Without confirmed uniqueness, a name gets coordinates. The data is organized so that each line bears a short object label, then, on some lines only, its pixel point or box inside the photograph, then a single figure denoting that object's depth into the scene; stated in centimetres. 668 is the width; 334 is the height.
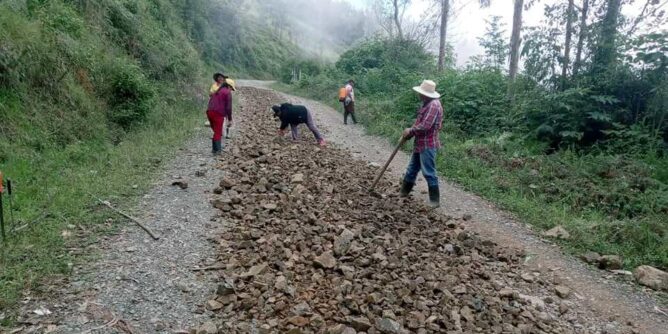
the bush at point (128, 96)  1013
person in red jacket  874
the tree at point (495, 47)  2056
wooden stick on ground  467
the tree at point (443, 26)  2205
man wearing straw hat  643
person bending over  1023
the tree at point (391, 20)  2655
